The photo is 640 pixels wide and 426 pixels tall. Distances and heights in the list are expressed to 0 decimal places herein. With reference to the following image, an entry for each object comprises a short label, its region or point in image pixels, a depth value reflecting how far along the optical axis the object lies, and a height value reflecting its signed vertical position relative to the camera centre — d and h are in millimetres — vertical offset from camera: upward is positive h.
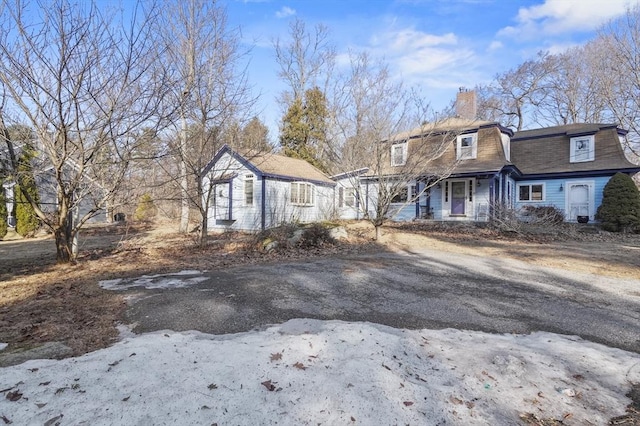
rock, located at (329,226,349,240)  10642 -760
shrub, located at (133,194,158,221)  20803 -111
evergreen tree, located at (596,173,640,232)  13539 +98
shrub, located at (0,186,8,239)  13427 -324
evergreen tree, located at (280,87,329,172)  24359 +6116
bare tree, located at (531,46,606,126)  23141 +9003
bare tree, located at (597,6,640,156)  13255 +5914
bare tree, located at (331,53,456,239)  10258 +2484
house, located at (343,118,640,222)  15684 +1705
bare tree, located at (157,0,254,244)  8731 +3279
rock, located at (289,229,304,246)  9477 -778
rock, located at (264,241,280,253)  9104 -987
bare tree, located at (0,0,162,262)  5457 +1896
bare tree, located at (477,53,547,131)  27152 +9977
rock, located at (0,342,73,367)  2768 -1241
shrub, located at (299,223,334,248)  9617 -786
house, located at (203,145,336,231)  14242 +658
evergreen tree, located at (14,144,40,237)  14203 -391
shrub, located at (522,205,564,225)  14180 -198
